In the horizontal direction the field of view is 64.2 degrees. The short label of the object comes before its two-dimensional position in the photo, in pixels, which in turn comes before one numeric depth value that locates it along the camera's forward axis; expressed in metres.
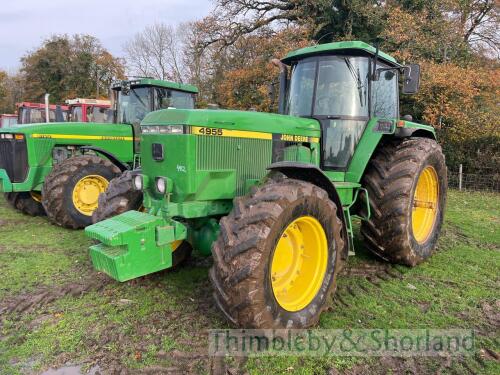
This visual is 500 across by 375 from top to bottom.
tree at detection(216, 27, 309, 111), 13.91
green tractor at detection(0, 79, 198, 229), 6.48
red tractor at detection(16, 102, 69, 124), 16.92
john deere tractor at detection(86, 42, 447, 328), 2.87
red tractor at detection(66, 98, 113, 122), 9.16
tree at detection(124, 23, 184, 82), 28.15
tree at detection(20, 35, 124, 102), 31.61
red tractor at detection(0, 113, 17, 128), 21.14
